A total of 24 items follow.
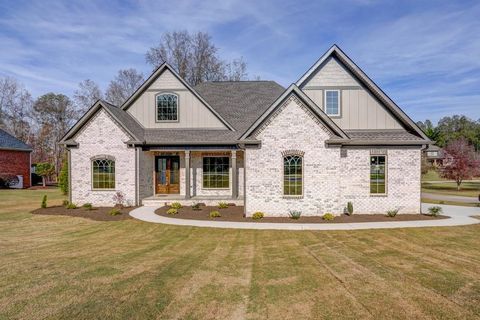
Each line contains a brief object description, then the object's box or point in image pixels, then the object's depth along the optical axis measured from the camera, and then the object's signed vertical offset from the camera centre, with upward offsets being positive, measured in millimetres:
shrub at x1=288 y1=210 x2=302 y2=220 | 14688 -2689
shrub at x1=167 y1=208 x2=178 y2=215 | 15875 -2727
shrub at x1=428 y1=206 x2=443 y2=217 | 15680 -2714
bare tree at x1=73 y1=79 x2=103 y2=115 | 48938 +10716
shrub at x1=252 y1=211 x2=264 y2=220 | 14797 -2789
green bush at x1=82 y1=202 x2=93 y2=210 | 17672 -2730
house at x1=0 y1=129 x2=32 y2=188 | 32906 +211
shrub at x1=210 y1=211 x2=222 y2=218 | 15133 -2754
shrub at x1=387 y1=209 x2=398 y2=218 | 15375 -2808
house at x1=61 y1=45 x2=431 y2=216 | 14977 +678
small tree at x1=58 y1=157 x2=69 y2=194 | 25530 -1597
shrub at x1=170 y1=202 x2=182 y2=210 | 17584 -2714
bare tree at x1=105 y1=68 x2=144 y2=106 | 47000 +11868
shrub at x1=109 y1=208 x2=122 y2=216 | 15780 -2771
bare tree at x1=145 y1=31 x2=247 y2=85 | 41312 +14214
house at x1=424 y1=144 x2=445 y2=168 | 72469 +524
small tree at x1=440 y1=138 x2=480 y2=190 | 34469 -248
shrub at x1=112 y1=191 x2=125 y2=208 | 18188 -2324
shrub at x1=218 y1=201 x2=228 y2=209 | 17844 -2714
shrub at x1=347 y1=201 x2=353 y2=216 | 15691 -2557
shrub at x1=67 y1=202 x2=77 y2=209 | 17820 -2738
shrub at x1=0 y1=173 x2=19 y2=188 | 32531 -2129
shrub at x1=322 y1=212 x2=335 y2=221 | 14419 -2775
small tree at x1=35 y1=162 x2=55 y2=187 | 33344 -931
